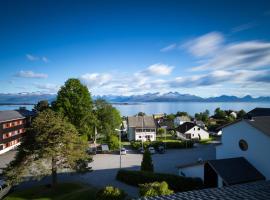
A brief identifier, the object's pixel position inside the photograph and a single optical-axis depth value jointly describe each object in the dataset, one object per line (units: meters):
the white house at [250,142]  27.81
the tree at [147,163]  34.31
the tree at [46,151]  26.36
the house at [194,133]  73.00
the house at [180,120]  101.44
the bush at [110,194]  21.64
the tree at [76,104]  51.37
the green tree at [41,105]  69.86
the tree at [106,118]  66.56
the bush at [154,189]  20.72
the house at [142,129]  69.38
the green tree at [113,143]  54.88
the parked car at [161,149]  53.69
